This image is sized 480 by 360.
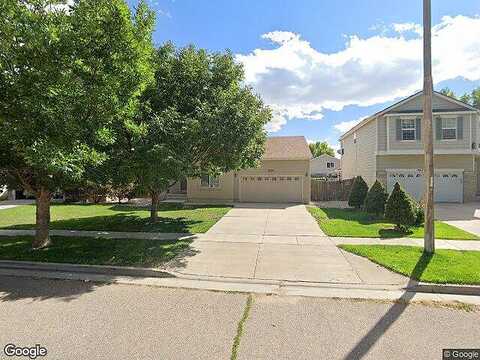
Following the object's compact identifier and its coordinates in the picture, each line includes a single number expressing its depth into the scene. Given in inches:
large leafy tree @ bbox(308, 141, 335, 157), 2984.7
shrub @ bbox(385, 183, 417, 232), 386.0
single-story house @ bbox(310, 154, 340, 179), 2315.5
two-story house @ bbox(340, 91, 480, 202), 736.3
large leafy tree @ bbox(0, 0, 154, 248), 236.5
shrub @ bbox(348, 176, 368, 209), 642.2
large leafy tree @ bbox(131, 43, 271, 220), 331.3
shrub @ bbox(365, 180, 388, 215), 525.3
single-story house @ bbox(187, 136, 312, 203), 811.4
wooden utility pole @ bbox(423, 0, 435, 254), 277.6
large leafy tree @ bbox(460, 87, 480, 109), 1927.8
